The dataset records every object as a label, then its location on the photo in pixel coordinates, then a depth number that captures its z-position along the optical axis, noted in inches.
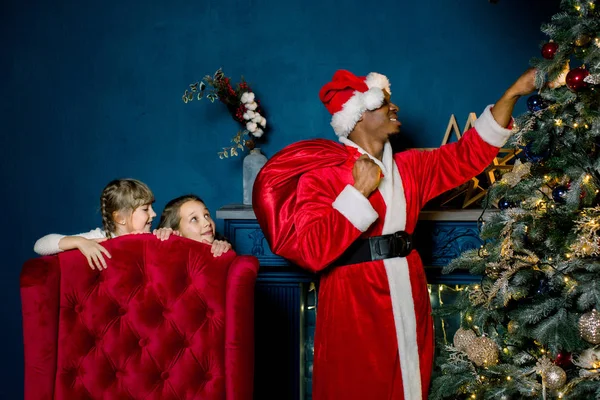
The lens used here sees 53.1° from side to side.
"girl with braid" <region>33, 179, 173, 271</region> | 94.8
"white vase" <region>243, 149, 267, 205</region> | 117.6
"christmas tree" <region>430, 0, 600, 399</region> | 61.9
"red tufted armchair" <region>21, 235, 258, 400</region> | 74.4
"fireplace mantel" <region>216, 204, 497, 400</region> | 112.0
